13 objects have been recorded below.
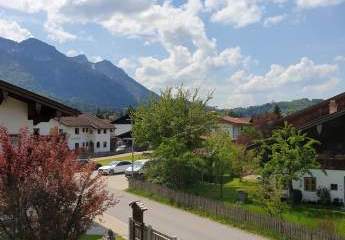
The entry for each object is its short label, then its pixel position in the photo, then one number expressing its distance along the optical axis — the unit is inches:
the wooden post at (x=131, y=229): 835.4
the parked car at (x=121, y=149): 3722.4
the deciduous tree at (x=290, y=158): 1339.8
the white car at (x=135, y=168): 2263.8
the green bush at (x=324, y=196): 1440.7
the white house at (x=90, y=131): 3474.4
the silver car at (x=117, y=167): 2388.0
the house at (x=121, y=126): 4315.9
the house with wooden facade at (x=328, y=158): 1435.8
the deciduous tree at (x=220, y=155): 1556.3
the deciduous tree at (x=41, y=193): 511.2
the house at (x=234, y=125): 4187.7
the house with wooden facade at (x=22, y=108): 698.2
